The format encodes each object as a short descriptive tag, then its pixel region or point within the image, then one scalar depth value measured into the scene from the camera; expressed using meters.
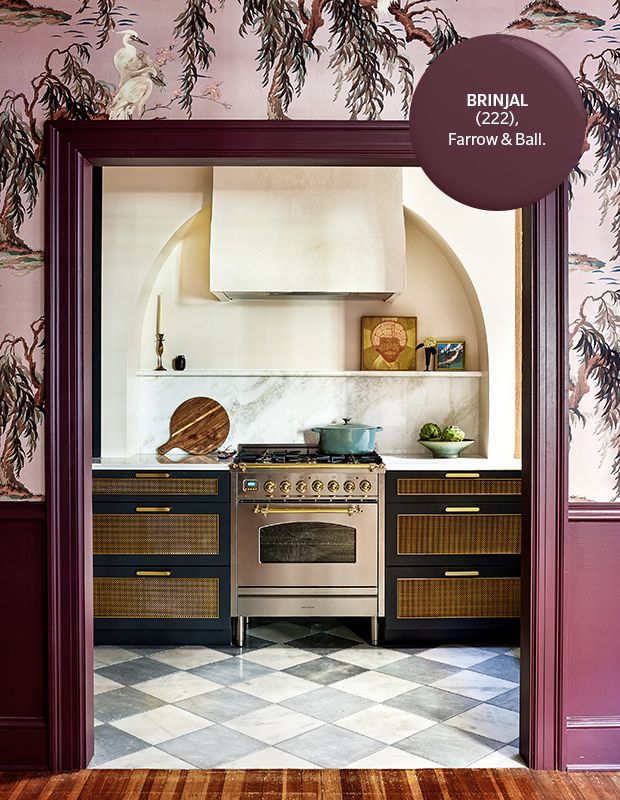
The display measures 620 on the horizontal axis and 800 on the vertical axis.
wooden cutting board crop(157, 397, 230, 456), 5.09
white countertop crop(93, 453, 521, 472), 4.45
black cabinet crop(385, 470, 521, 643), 4.45
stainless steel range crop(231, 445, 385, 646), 4.44
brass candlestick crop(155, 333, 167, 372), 5.08
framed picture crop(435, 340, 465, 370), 5.11
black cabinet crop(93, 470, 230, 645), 4.39
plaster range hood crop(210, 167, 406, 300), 4.69
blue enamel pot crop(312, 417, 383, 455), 4.74
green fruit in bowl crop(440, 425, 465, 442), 4.84
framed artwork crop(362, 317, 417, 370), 5.12
